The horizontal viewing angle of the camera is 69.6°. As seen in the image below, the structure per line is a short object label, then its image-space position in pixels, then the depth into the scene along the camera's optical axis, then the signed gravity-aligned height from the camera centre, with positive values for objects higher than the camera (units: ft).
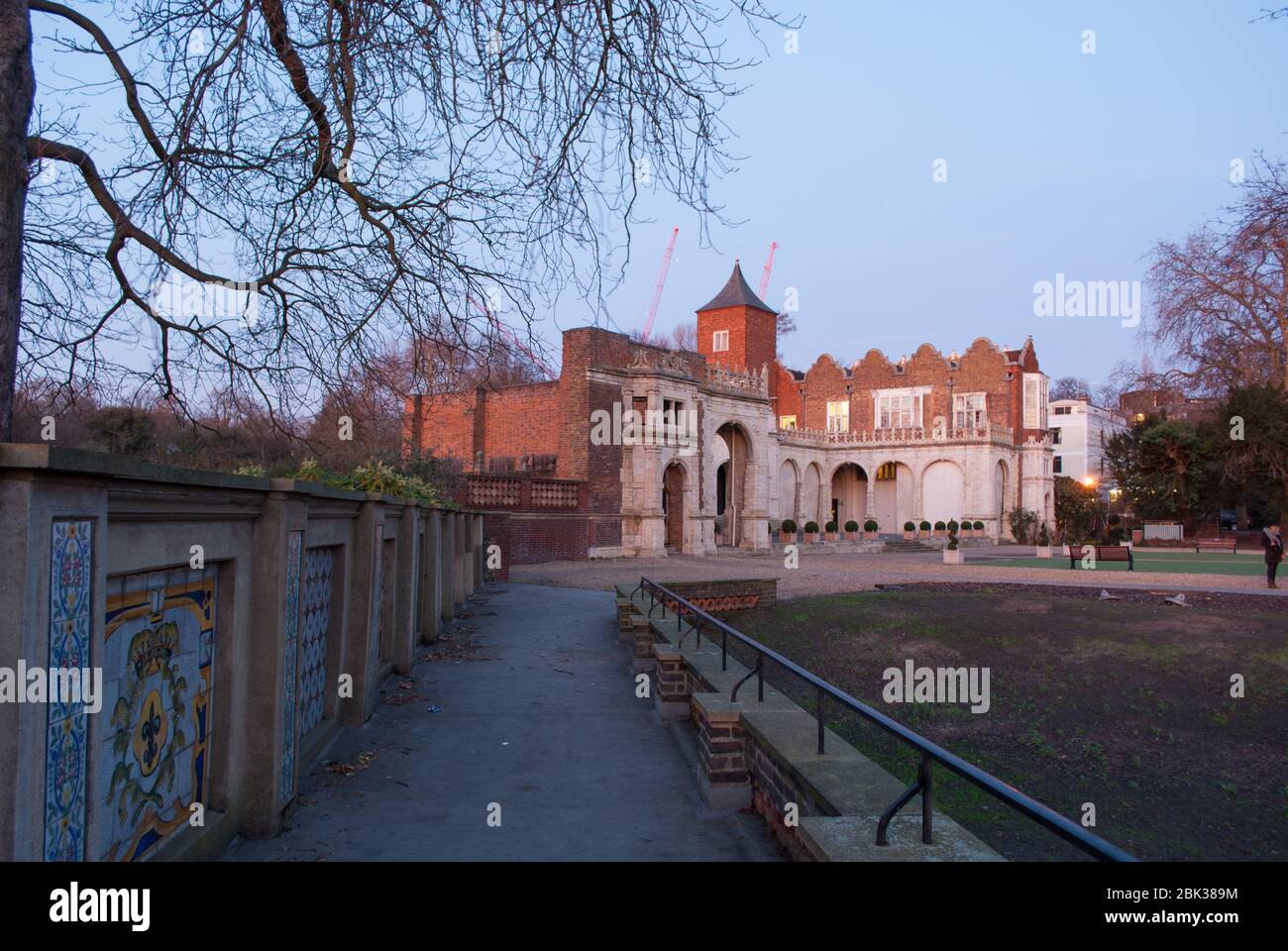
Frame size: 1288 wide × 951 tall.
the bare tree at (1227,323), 105.19 +22.11
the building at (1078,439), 254.68 +19.91
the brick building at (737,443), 106.11 +9.99
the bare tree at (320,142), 18.92 +8.15
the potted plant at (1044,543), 118.73 -5.10
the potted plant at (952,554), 106.63 -5.13
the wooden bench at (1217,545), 130.11 -4.73
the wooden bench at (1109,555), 89.76 -4.30
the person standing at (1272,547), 67.97 -2.63
